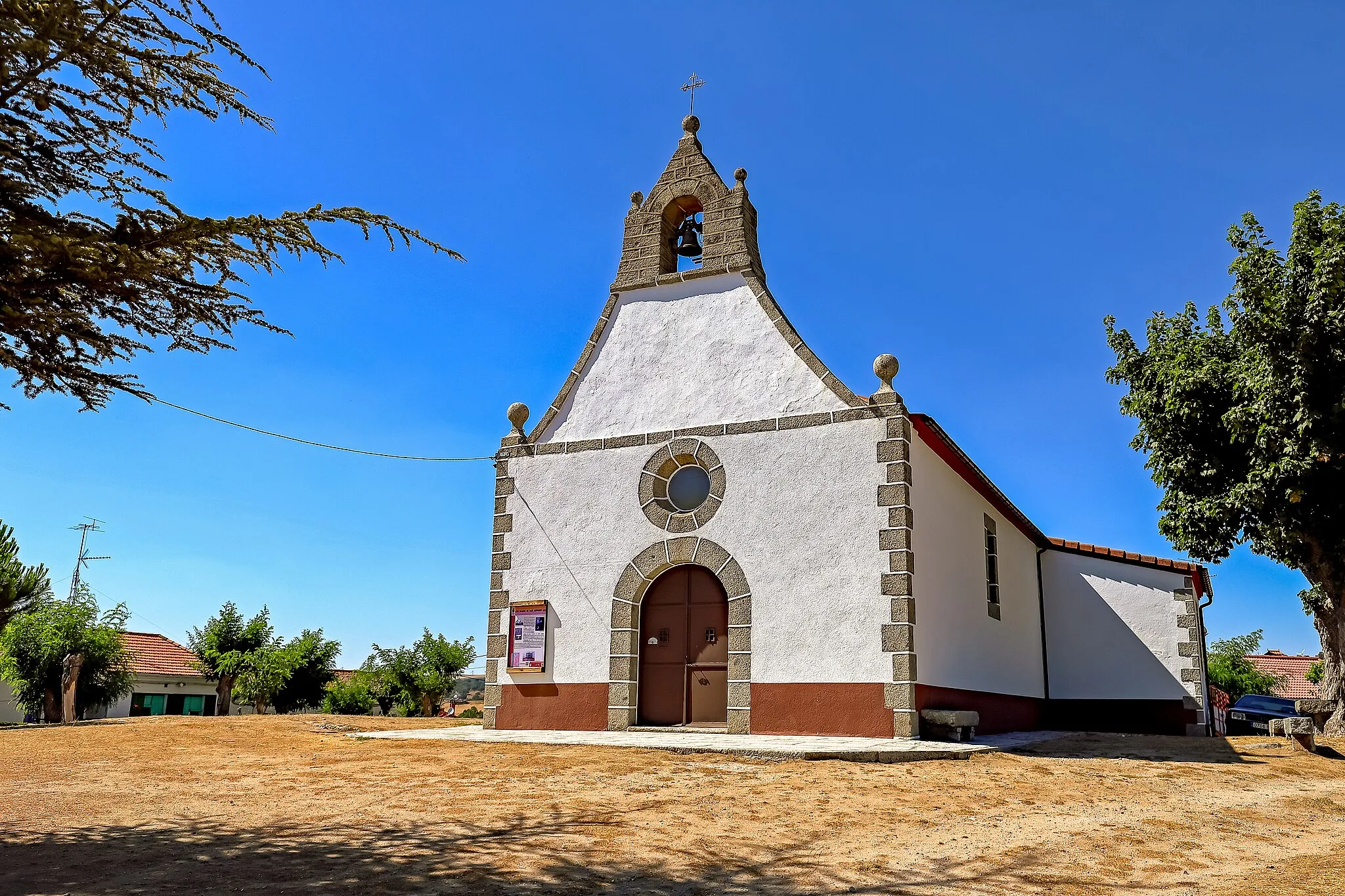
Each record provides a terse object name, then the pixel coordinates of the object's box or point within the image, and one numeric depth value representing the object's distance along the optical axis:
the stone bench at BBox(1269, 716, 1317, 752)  12.57
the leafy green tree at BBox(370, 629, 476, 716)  25.39
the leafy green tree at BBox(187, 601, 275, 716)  27.73
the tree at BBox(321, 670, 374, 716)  27.91
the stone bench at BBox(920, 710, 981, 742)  11.36
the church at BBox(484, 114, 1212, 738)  11.91
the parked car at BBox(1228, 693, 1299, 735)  20.91
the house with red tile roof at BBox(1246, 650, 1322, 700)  49.66
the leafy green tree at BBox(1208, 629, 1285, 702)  49.59
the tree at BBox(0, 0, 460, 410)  4.95
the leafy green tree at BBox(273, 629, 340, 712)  27.80
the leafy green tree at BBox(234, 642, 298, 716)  26.58
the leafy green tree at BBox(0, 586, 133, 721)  22.70
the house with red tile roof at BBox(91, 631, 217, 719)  33.53
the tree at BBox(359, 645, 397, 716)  25.66
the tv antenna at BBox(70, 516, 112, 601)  40.34
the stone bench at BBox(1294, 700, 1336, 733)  15.46
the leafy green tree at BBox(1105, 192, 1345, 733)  15.17
